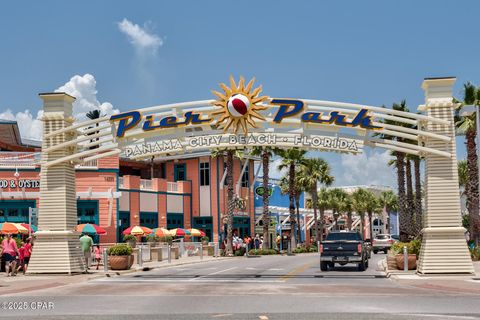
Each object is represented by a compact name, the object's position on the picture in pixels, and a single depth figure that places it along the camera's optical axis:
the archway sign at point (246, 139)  25.36
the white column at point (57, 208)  27.56
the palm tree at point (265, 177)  56.78
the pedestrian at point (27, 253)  28.68
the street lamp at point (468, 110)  25.14
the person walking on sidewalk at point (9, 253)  26.67
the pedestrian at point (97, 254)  32.22
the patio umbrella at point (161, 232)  49.09
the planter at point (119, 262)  30.59
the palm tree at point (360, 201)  95.75
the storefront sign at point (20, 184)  48.94
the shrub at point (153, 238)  53.06
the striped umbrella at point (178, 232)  51.58
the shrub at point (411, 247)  28.62
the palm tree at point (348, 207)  91.07
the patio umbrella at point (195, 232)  54.09
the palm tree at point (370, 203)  96.26
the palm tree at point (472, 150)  40.19
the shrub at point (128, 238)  47.25
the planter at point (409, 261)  28.12
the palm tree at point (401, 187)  51.28
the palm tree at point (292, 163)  60.91
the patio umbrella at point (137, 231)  46.53
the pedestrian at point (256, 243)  59.68
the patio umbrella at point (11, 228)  35.72
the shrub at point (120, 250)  30.73
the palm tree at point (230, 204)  53.47
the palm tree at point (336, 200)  89.44
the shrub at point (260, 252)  54.03
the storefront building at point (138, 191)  49.22
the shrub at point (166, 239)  53.56
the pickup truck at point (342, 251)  29.92
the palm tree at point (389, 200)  107.69
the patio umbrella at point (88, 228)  37.53
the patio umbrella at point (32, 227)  37.38
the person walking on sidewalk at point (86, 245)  31.02
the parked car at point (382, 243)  56.26
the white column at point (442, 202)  24.92
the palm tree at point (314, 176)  70.75
